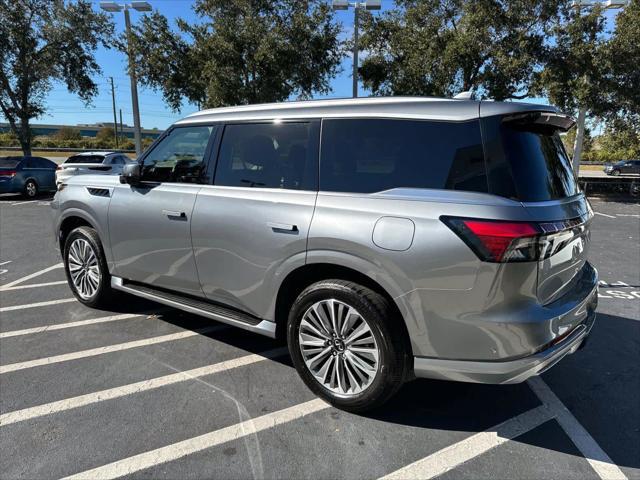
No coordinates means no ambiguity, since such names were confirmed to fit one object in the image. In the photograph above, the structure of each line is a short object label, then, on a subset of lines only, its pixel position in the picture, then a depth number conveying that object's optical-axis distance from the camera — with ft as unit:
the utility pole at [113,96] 217.36
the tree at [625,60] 42.93
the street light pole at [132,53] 48.98
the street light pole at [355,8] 42.60
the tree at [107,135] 221.74
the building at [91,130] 312.58
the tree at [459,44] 44.19
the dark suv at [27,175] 48.54
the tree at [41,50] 57.06
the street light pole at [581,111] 41.86
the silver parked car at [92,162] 48.81
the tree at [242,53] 47.57
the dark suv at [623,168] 112.27
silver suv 7.75
